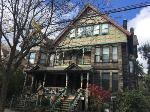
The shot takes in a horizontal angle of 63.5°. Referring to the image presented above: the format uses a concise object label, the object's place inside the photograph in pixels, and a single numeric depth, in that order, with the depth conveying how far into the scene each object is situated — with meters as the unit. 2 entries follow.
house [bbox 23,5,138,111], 14.18
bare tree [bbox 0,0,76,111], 6.20
